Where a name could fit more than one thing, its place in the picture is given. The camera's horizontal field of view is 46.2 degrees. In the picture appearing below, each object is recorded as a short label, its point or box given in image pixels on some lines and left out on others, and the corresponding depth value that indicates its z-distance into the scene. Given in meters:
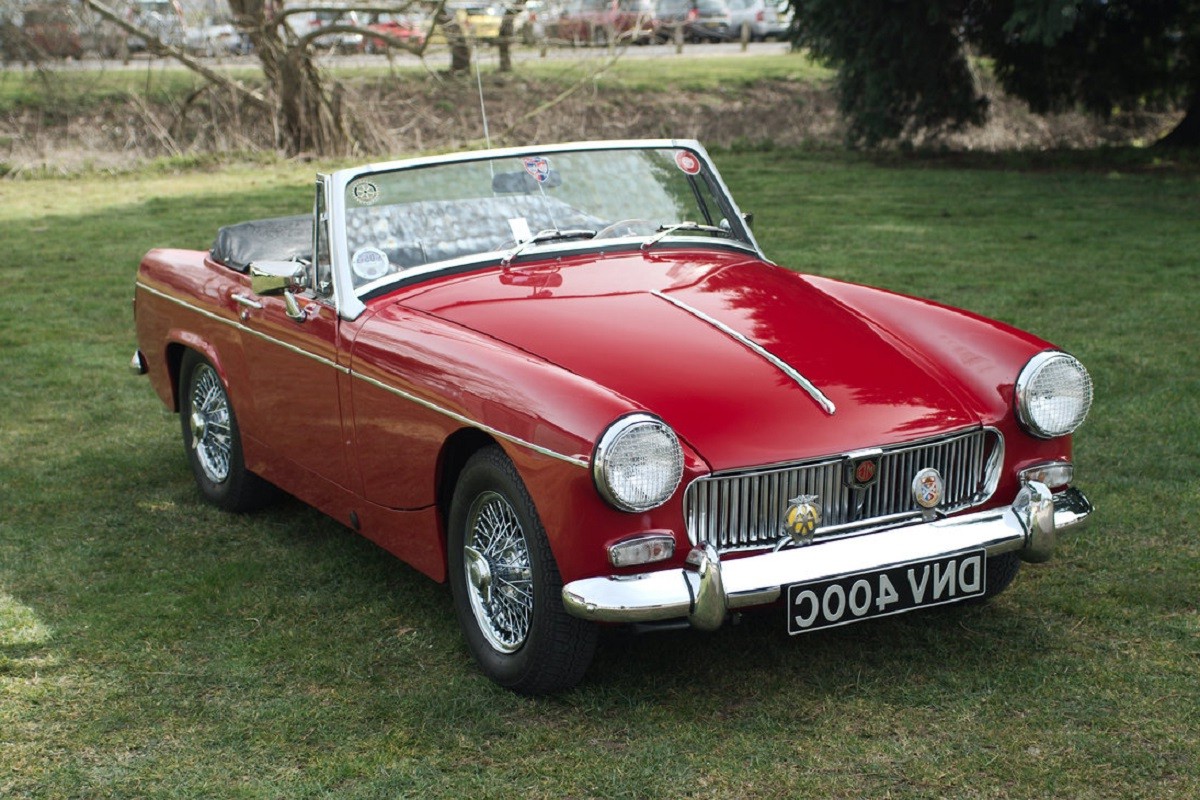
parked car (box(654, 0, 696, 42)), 24.27
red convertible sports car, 3.58
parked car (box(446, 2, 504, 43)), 17.70
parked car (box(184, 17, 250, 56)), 18.23
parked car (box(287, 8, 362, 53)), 17.84
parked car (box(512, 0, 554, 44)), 18.12
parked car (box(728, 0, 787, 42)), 32.66
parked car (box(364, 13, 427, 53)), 17.64
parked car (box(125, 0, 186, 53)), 17.95
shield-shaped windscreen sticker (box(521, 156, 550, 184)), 5.06
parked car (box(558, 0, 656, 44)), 18.75
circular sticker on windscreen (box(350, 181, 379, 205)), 4.90
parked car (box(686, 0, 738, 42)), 32.31
